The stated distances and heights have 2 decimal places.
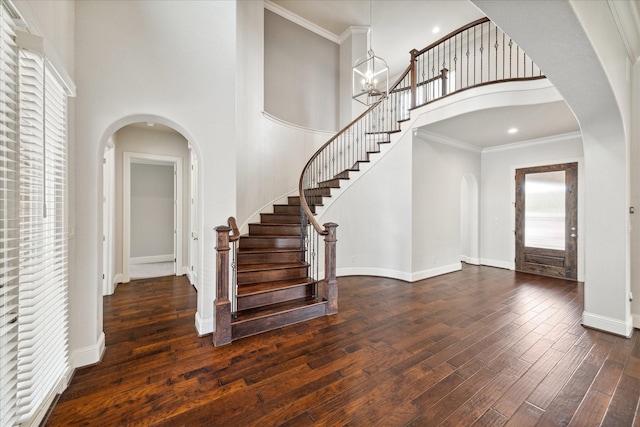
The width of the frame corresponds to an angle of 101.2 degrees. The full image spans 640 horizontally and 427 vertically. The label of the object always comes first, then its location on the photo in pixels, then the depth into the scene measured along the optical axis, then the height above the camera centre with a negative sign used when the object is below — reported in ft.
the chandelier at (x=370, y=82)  13.34 +6.80
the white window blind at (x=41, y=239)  5.08 -0.67
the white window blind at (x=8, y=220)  4.35 -0.21
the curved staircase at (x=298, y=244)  9.25 -1.66
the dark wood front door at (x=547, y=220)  16.80 -0.53
